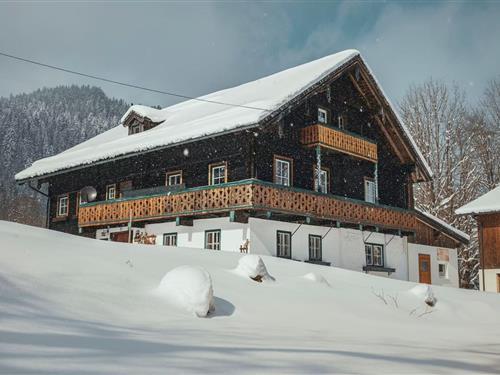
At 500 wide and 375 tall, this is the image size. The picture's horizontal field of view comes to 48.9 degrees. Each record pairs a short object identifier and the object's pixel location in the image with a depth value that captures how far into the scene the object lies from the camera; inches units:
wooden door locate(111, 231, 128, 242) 940.6
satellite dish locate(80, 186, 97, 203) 1020.4
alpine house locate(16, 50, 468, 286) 792.3
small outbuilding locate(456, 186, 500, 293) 972.6
